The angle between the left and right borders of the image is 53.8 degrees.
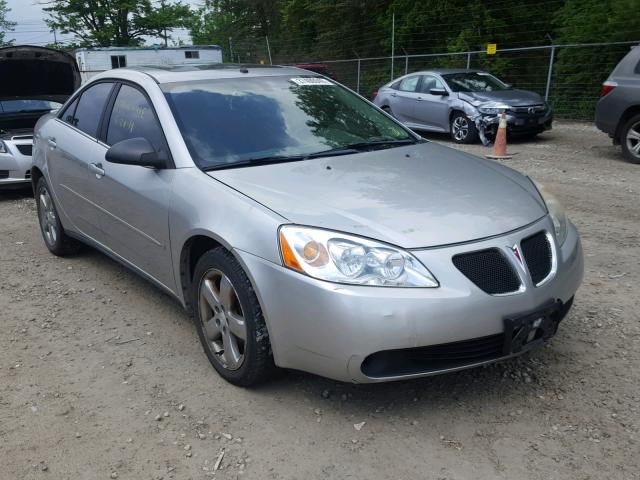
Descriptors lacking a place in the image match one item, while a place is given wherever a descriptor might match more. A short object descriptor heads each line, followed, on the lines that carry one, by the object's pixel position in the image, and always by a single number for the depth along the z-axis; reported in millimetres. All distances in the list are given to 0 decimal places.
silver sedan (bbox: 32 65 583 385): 2680
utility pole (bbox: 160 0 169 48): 42875
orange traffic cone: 10172
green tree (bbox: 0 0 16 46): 44500
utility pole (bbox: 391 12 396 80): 22042
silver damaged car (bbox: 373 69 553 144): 11477
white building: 26625
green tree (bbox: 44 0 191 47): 41406
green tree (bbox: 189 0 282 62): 36062
